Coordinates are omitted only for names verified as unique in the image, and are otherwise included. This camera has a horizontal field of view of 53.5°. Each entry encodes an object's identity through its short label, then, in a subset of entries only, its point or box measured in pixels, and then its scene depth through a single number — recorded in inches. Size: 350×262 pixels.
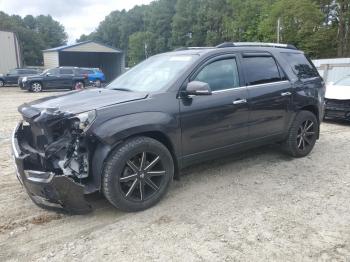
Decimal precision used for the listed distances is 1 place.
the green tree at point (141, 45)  3193.9
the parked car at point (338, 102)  355.3
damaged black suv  140.9
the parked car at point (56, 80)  868.0
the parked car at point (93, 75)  940.6
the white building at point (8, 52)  1234.6
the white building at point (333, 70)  654.0
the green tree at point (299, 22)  1302.9
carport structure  1294.3
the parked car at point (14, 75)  1052.5
